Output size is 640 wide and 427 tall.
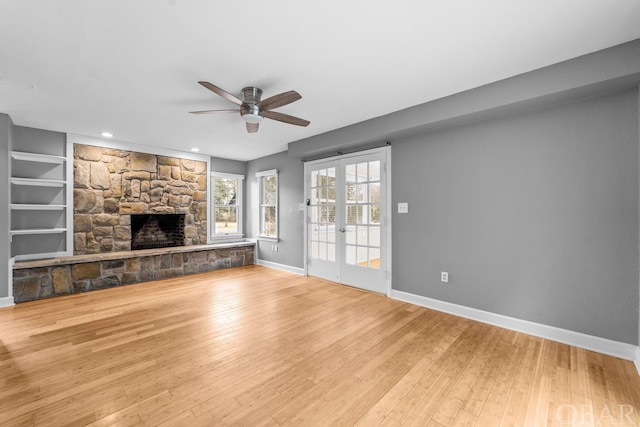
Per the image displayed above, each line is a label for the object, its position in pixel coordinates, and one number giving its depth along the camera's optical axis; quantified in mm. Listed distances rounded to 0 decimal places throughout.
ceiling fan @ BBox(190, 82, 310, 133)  2545
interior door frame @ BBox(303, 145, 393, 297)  3871
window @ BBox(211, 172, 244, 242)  6154
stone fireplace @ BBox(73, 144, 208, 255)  4527
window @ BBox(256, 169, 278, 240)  5934
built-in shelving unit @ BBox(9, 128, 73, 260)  4008
